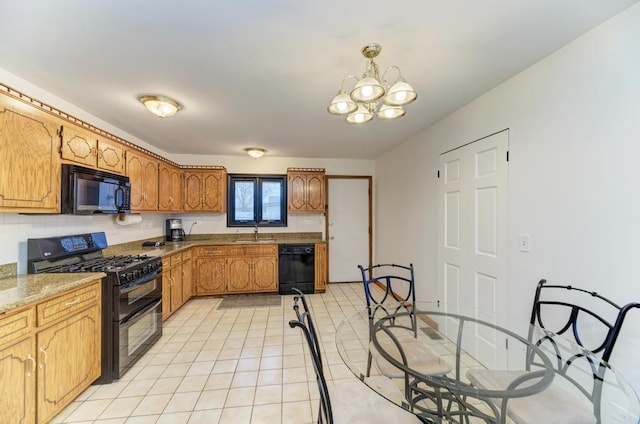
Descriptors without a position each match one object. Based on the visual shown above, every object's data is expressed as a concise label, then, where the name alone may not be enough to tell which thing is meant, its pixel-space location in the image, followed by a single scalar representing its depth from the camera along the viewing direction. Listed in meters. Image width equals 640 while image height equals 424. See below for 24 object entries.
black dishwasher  4.46
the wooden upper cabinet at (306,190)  4.77
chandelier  1.48
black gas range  2.13
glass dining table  1.19
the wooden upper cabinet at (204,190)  4.44
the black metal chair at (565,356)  1.22
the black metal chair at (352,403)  1.14
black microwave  2.11
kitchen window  4.89
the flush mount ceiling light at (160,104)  2.38
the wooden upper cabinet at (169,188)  3.73
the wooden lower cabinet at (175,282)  3.22
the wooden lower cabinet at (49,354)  1.43
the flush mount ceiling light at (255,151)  4.19
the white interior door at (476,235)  2.22
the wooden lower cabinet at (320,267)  4.53
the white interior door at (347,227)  5.19
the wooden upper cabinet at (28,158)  1.68
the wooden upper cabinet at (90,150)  2.12
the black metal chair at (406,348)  1.62
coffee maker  4.47
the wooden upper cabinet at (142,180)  3.05
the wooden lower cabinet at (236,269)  4.26
